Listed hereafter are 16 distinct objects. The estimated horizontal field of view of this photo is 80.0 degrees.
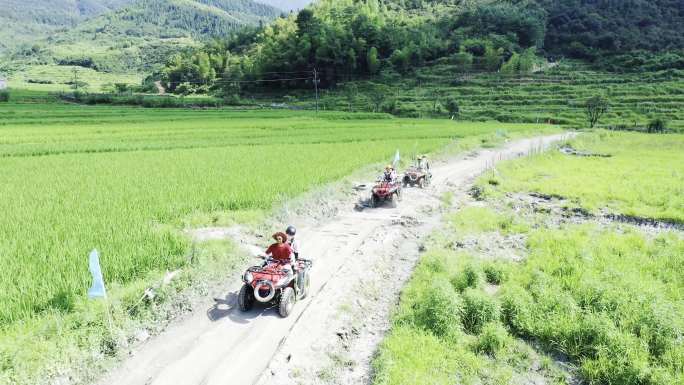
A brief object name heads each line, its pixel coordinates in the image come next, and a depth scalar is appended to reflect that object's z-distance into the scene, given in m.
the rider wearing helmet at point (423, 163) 18.74
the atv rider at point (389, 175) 15.54
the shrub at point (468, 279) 8.72
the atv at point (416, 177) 18.12
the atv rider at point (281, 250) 8.13
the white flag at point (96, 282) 6.03
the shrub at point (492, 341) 6.74
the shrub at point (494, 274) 9.23
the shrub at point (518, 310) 7.27
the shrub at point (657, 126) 49.28
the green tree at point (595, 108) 52.72
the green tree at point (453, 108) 61.94
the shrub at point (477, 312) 7.38
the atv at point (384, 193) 15.02
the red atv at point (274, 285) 7.43
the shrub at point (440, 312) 7.02
